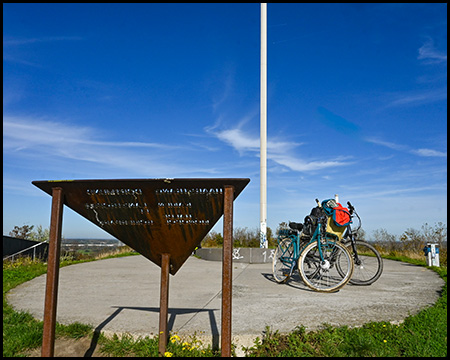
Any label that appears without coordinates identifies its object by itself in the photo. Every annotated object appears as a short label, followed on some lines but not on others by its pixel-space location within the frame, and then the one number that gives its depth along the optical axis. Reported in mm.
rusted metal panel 2936
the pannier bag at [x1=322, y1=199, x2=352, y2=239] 6653
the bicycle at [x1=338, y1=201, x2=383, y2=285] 6910
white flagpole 14609
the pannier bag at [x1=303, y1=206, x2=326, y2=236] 6754
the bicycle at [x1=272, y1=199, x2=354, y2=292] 6383
